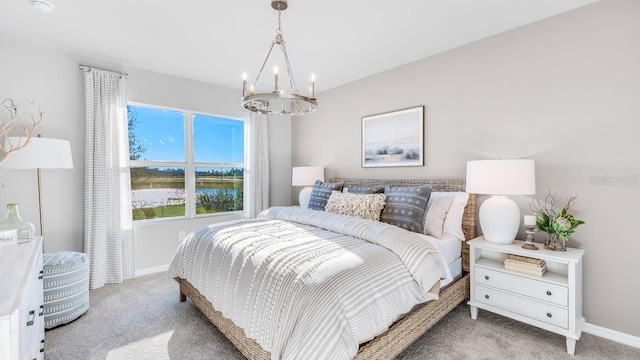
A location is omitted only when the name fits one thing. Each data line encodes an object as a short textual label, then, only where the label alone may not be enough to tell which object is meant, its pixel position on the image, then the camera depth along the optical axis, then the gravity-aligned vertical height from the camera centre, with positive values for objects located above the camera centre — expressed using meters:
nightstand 1.89 -0.89
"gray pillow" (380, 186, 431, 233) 2.52 -0.33
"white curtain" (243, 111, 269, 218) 4.30 +0.16
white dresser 0.88 -0.47
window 3.56 +0.20
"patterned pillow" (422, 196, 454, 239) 2.52 -0.41
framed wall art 3.20 +0.43
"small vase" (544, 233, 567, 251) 2.08 -0.56
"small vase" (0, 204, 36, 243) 1.85 -0.31
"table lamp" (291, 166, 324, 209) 4.08 -0.05
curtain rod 2.99 +1.21
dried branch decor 2.68 +0.64
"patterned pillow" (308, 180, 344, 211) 3.36 -0.25
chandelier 1.78 +0.54
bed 1.58 -0.98
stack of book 2.05 -0.72
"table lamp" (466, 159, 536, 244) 2.11 -0.14
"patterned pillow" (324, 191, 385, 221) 2.71 -0.32
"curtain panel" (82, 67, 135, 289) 3.02 -0.03
